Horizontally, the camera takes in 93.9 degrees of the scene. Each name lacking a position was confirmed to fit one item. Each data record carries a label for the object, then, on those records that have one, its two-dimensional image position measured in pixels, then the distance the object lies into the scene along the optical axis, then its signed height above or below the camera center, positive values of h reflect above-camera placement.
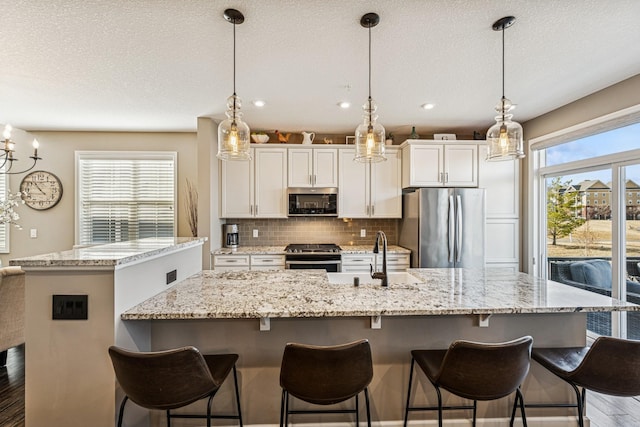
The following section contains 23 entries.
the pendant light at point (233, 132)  1.96 +0.57
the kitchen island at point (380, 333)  1.76 -0.71
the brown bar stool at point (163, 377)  1.24 -0.68
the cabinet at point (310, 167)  4.20 +0.71
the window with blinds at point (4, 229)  4.39 -0.16
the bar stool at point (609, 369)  1.39 -0.73
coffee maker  4.19 -0.26
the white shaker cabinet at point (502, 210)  4.02 +0.10
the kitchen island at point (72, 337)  1.46 -0.59
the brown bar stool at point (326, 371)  1.30 -0.68
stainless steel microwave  4.18 +0.23
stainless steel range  3.80 -0.53
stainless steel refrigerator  3.68 -0.13
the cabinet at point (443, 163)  4.00 +0.73
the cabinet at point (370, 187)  4.25 +0.44
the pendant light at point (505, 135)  1.98 +0.55
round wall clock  4.42 +0.43
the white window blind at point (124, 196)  4.48 +0.34
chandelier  2.56 +0.70
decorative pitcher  4.24 +1.15
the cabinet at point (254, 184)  4.18 +0.47
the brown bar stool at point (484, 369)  1.34 -0.69
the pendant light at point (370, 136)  2.04 +0.56
